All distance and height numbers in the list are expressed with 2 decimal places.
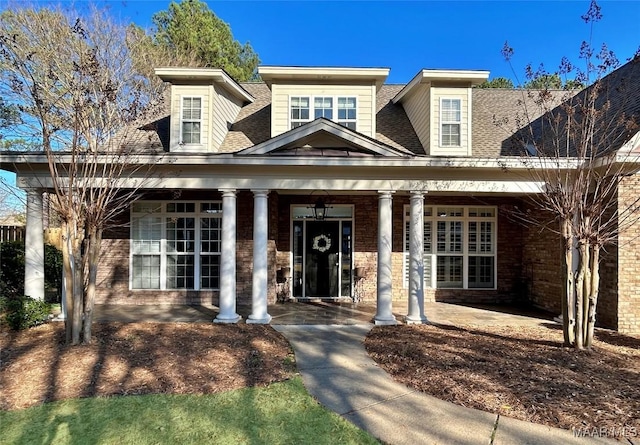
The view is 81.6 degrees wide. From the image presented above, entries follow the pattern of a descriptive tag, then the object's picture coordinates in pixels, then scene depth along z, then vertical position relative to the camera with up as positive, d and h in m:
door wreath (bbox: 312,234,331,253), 10.48 -0.70
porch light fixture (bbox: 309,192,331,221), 9.45 +0.27
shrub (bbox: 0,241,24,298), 10.33 -1.38
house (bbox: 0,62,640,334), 7.37 +0.44
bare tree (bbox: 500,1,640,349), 5.59 +0.47
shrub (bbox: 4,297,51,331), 6.57 -1.70
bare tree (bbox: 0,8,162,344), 5.71 +1.05
